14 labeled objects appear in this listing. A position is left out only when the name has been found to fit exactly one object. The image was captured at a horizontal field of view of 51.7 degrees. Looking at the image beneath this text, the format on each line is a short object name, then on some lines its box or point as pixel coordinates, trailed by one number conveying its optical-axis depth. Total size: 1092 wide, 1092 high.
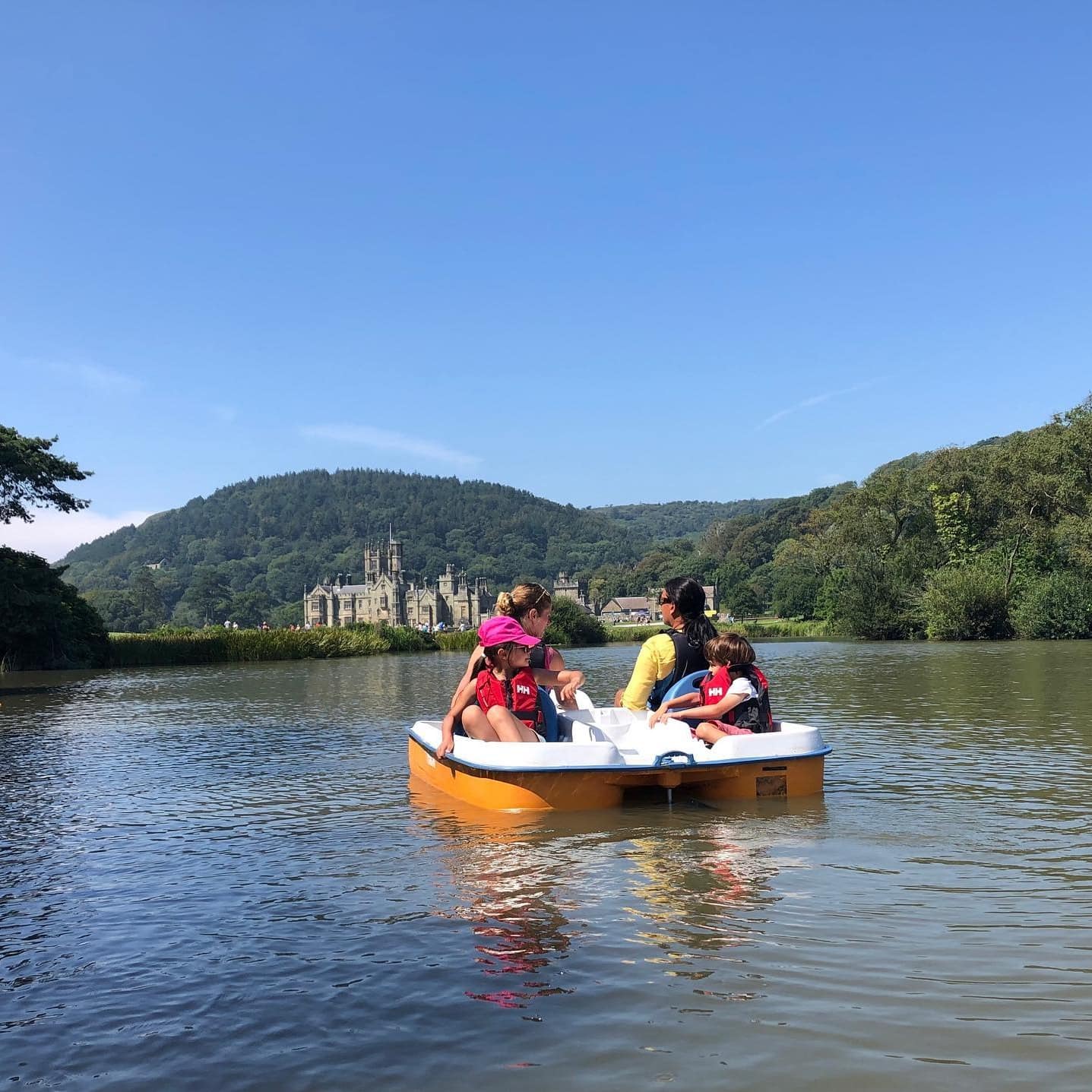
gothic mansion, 171.84
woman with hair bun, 9.64
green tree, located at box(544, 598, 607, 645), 74.88
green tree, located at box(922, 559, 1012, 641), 55.22
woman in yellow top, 10.28
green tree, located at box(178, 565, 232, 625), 186.12
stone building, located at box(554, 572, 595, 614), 188.00
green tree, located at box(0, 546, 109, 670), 38.59
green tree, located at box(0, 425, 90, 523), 40.05
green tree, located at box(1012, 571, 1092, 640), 51.19
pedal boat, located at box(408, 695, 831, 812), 8.98
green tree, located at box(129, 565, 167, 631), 173.34
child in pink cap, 9.17
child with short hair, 9.66
